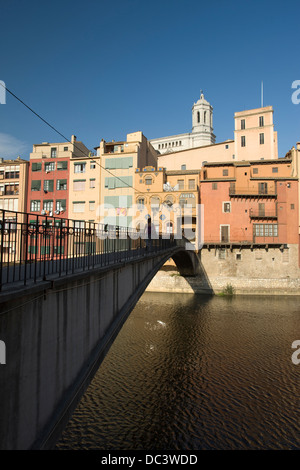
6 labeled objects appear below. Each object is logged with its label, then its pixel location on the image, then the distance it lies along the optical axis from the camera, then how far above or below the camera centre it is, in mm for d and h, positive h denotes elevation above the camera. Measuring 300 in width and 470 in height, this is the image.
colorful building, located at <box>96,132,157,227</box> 42875 +9560
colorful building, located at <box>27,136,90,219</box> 44000 +9599
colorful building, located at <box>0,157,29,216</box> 43688 +9424
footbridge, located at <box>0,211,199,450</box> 4961 -2297
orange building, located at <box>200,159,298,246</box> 39219 +5990
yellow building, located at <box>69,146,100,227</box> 43656 +8896
